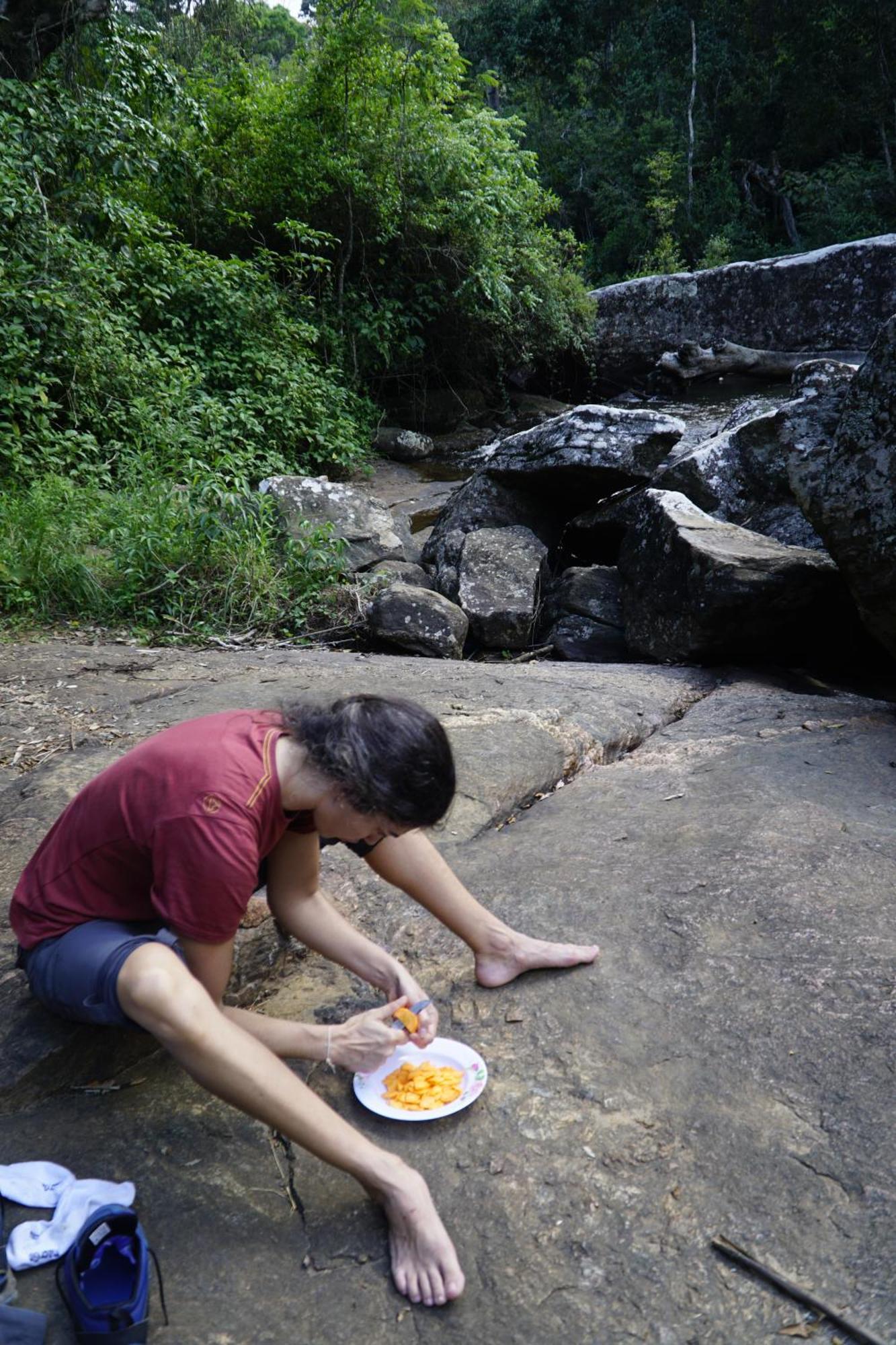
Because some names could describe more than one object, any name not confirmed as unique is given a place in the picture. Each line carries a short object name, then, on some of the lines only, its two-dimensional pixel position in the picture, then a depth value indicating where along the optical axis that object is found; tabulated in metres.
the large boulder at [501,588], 5.62
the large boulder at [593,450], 6.28
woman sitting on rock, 1.54
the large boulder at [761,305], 10.76
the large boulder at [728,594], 4.29
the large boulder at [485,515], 6.60
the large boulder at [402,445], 10.02
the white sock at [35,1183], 1.56
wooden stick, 1.36
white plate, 1.80
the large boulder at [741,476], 5.79
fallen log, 11.02
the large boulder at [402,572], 6.15
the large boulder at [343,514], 6.34
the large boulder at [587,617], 5.42
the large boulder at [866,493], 3.48
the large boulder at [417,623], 5.22
